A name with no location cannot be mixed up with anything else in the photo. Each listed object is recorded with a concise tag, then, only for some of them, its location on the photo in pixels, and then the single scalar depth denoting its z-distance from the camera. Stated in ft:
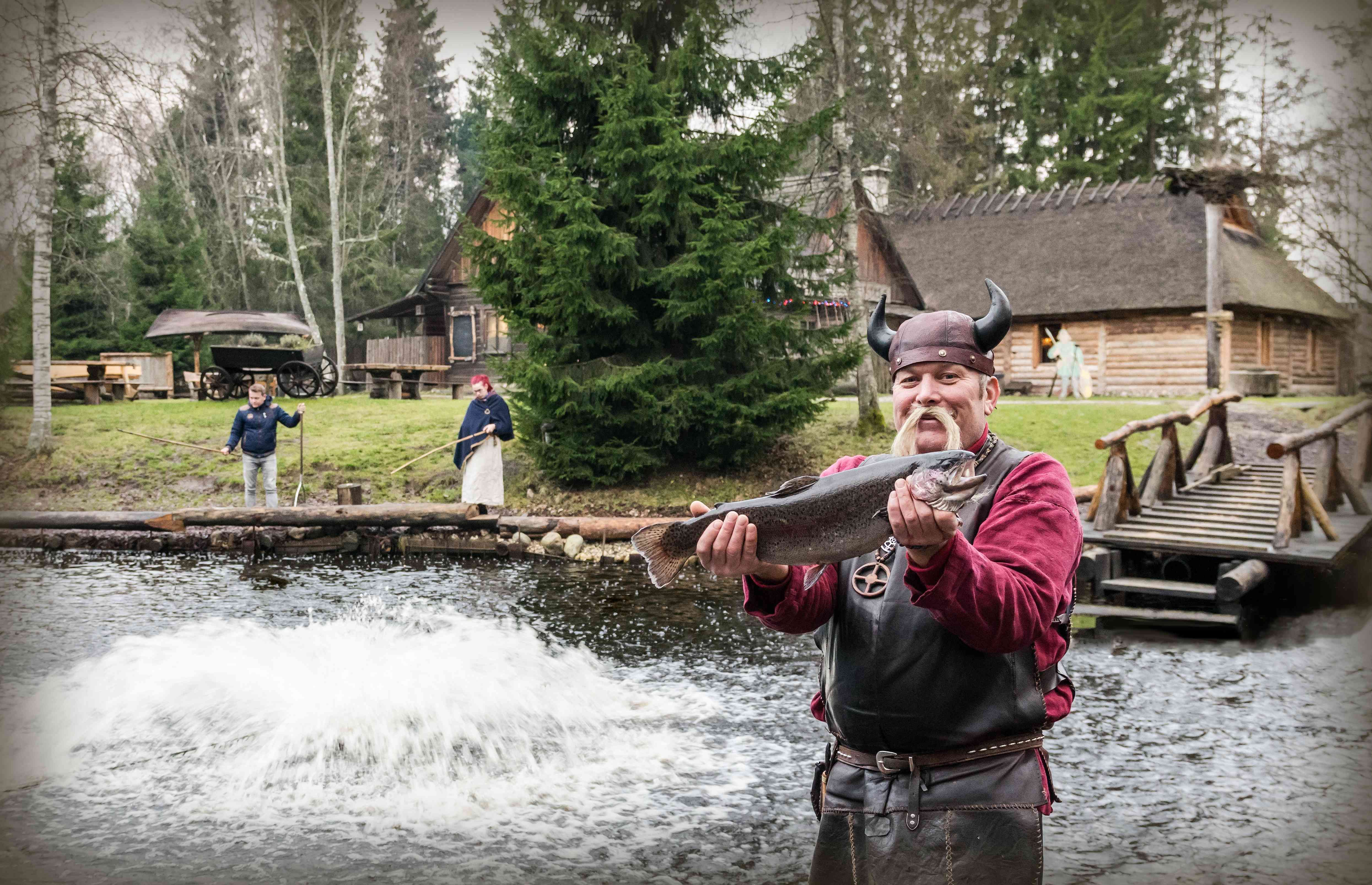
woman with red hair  51.34
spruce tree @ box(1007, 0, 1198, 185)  134.41
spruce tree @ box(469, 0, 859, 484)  54.70
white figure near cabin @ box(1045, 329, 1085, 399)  93.71
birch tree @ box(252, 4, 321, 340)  120.26
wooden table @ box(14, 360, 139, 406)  87.15
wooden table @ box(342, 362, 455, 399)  99.66
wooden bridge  37.06
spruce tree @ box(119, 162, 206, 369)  112.06
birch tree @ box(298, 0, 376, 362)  115.03
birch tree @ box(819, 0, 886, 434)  65.21
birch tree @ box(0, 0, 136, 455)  50.98
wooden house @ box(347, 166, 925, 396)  103.76
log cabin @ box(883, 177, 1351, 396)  101.65
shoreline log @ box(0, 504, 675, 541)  50.24
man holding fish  7.45
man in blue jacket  51.24
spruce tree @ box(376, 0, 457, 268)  160.76
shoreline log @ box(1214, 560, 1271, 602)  35.50
